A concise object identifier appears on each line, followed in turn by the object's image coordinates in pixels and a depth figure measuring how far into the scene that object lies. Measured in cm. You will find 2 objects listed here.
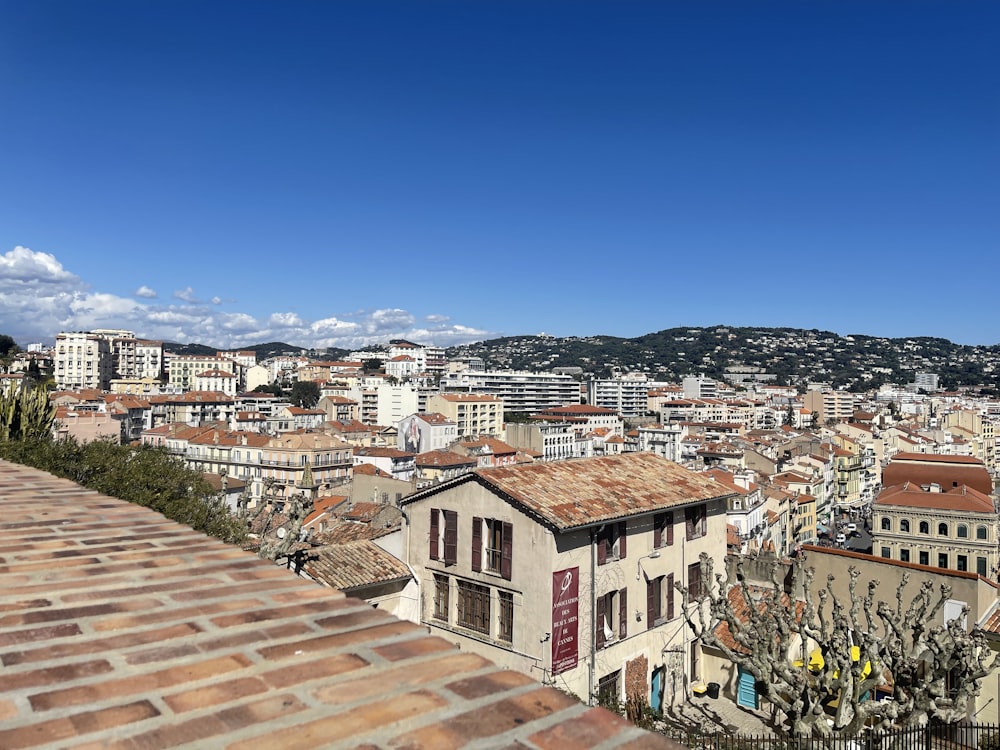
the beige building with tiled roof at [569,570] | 1722
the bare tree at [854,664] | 1042
